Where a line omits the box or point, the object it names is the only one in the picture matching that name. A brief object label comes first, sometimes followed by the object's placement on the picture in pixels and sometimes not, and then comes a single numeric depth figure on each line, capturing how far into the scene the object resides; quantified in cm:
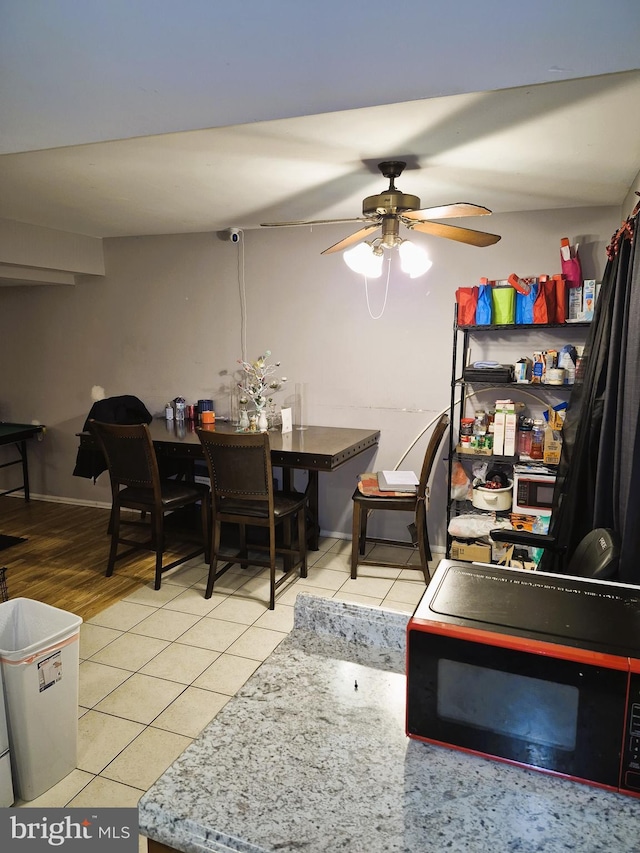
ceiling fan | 236
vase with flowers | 375
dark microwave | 80
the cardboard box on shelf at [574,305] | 310
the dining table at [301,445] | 317
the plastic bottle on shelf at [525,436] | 334
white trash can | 173
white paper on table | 380
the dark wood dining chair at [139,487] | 319
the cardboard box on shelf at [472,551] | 326
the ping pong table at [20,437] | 460
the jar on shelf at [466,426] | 345
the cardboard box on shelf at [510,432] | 324
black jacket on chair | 399
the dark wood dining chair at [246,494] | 292
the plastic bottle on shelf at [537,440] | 329
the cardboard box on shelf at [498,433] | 328
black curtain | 167
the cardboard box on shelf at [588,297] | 304
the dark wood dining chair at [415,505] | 316
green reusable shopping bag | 320
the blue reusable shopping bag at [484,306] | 323
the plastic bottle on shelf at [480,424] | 337
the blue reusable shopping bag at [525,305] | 315
